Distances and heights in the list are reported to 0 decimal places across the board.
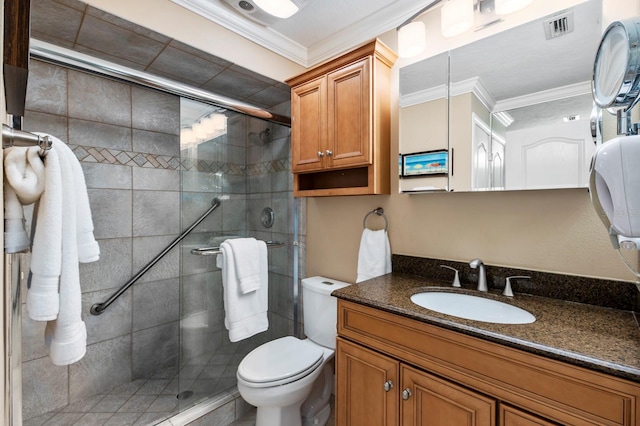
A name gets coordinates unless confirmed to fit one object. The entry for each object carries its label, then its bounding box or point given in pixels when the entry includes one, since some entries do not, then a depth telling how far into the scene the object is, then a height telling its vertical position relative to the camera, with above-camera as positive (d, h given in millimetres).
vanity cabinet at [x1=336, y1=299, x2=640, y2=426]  806 -568
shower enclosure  1777 -174
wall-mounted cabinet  1654 +554
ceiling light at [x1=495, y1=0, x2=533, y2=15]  1314 +925
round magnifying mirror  693 +367
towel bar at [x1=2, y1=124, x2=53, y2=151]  634 +168
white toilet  1483 -842
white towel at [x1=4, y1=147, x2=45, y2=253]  667 +59
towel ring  1839 -17
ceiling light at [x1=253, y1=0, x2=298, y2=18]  1580 +1109
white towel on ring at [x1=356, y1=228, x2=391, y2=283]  1766 -271
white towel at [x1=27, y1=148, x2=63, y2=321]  761 -103
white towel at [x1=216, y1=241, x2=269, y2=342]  1744 -571
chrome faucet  1412 -313
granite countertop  799 -395
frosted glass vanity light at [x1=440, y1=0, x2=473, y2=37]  1438 +954
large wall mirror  1203 +469
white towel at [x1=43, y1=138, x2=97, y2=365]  820 -224
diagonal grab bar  1801 -423
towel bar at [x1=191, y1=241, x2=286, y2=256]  1774 -237
